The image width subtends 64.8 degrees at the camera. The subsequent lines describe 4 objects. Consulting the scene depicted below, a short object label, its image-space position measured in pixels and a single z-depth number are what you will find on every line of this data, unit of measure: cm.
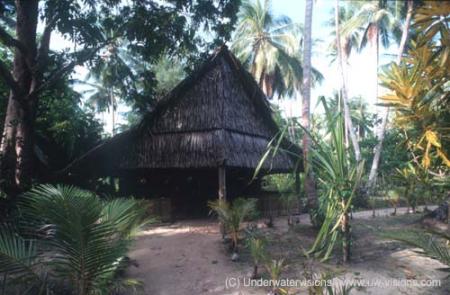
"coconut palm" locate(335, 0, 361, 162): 1621
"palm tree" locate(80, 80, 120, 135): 2741
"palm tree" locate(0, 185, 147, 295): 345
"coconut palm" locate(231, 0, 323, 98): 1972
